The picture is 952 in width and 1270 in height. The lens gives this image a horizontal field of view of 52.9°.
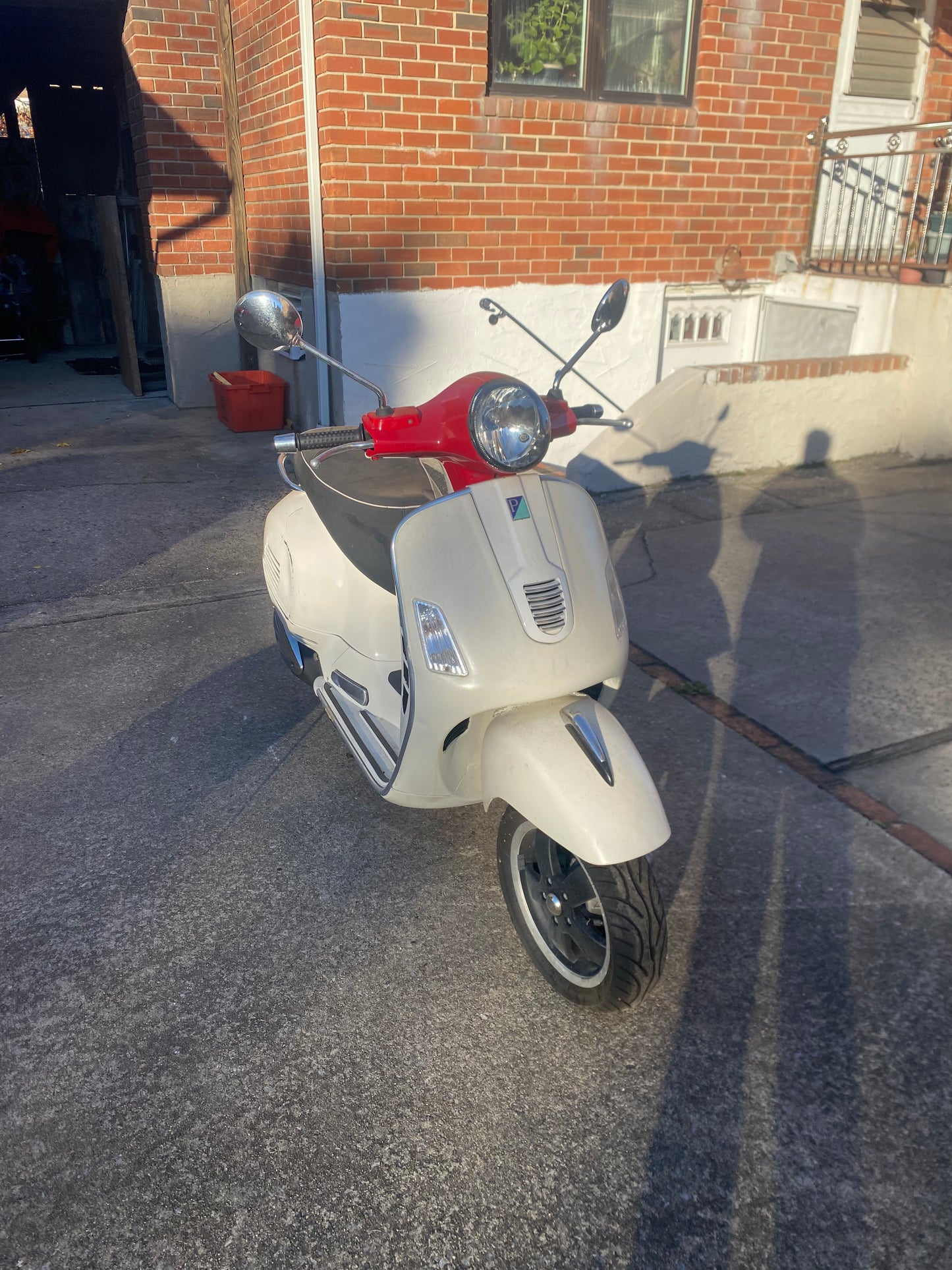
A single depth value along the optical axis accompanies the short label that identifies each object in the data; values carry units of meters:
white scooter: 2.23
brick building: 6.33
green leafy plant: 6.58
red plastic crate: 7.79
